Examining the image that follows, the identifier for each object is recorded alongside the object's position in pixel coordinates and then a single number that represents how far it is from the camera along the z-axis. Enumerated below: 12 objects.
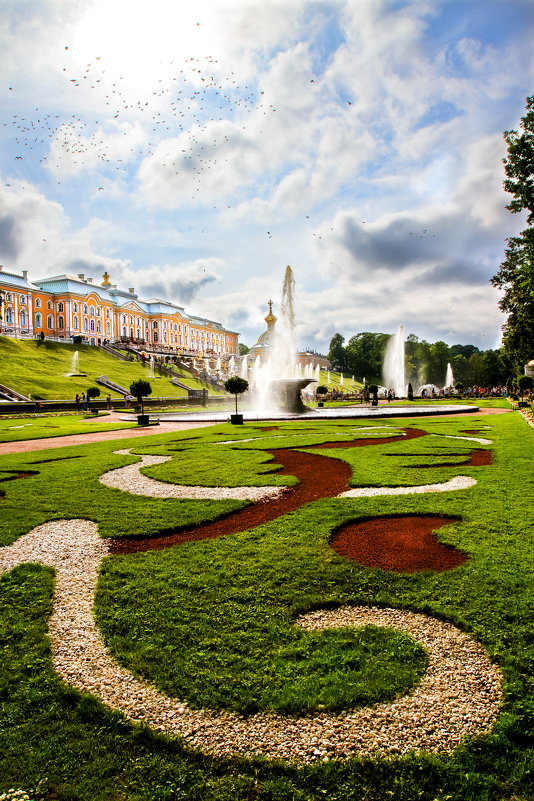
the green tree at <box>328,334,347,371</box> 120.81
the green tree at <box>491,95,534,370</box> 20.11
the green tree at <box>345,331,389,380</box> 108.50
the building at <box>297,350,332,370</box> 117.47
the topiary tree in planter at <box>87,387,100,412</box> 33.22
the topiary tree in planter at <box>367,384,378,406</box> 39.11
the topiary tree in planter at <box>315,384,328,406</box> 51.88
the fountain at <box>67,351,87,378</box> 47.91
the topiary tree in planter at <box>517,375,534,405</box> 42.06
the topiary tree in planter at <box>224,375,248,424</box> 24.28
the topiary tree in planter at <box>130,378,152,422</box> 29.81
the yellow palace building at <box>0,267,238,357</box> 68.19
